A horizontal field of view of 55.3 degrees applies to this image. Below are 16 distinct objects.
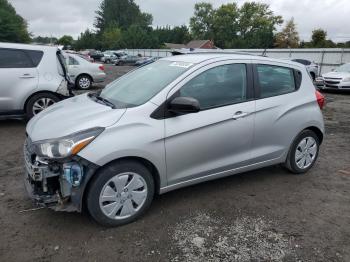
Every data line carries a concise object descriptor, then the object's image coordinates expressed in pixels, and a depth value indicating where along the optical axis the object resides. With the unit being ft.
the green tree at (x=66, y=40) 350.84
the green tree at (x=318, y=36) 174.22
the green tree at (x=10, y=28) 173.37
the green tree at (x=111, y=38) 288.30
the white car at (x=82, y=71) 45.39
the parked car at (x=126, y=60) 132.05
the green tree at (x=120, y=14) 347.97
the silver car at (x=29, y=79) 22.61
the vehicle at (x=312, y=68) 66.95
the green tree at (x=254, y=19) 266.98
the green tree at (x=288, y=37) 217.36
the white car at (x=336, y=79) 47.91
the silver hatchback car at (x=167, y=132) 10.21
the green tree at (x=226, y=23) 270.30
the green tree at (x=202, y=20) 294.25
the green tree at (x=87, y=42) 311.88
